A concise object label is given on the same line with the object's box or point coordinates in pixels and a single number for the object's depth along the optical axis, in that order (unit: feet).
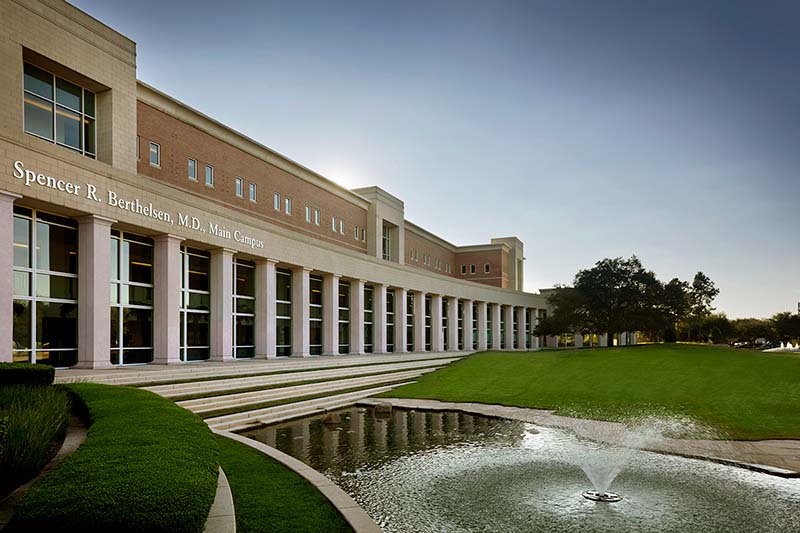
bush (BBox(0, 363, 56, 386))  43.91
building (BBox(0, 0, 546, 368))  70.18
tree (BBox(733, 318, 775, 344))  377.30
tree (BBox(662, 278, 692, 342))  195.72
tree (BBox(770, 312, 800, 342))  322.96
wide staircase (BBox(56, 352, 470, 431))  64.28
